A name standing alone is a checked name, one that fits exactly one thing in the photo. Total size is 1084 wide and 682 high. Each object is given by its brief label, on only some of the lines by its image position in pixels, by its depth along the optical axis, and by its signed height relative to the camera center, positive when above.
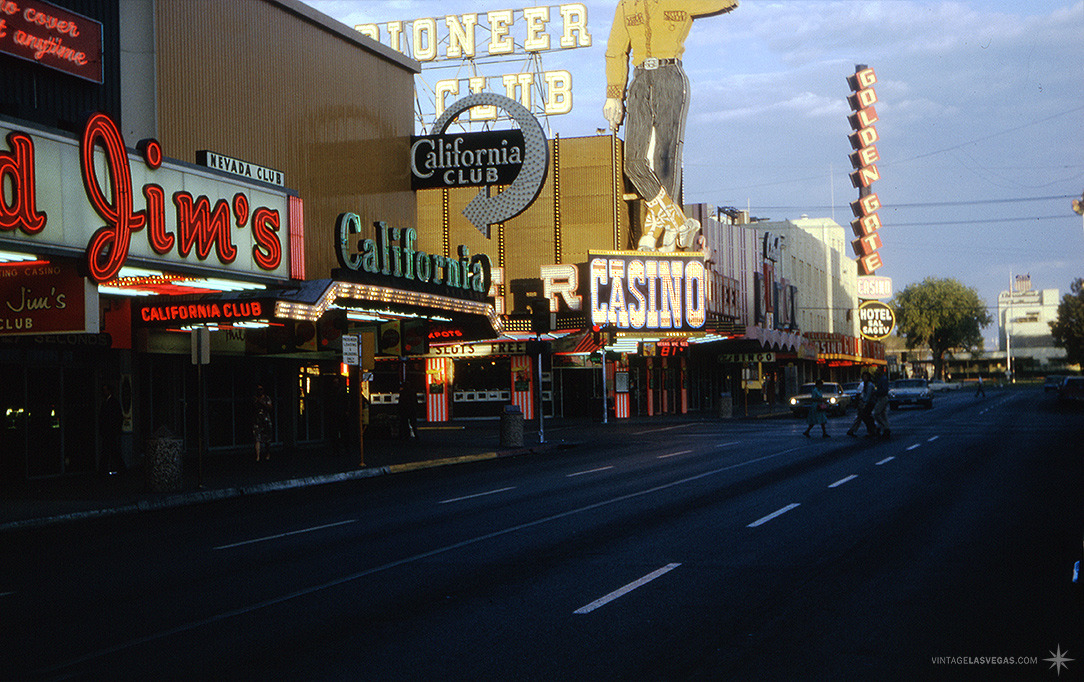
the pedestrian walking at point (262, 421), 25.98 -1.29
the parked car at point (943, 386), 104.82 -3.26
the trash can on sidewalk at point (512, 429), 30.44 -1.88
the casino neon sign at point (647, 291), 50.19 +3.30
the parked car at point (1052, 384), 88.12 -2.71
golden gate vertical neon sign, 77.88 +13.64
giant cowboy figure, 53.81 +13.43
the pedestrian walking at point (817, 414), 30.53 -1.67
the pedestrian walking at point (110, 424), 21.52 -1.06
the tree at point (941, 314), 118.31 +4.36
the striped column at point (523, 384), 51.62 -1.03
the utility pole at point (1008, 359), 155.00 -0.99
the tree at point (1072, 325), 88.75 +2.28
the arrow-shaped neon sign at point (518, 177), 30.03 +5.32
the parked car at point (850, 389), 53.75 -1.82
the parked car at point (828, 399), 49.56 -2.01
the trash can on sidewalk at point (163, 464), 18.58 -1.62
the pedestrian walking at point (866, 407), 29.11 -1.42
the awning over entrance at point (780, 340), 59.91 +1.01
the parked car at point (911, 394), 55.53 -2.05
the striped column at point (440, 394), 52.81 -1.36
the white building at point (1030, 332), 176.75 +3.51
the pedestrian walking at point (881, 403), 28.69 -1.29
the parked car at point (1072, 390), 53.72 -2.00
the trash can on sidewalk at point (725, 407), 50.09 -2.27
